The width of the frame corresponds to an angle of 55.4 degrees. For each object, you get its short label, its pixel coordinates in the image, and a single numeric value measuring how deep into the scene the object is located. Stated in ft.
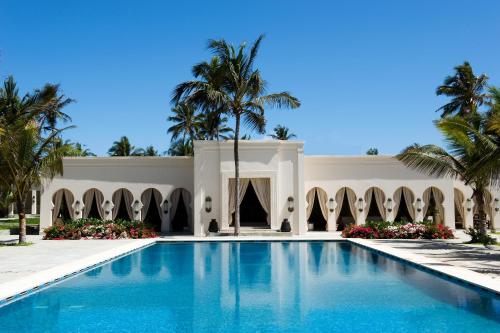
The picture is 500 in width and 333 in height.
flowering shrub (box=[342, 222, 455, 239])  62.95
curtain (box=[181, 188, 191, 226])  78.48
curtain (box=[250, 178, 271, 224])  71.61
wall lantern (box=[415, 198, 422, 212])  76.38
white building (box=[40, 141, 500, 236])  70.54
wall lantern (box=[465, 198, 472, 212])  78.64
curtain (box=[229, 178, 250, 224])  71.77
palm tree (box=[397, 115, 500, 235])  44.83
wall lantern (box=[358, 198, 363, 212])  76.59
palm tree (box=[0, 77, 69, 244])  54.24
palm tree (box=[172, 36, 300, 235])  65.77
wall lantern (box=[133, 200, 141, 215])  75.31
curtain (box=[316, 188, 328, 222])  78.07
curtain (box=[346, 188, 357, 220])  78.43
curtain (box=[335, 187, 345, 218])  78.69
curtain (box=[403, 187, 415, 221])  78.18
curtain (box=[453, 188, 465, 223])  80.58
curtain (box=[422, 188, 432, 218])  78.79
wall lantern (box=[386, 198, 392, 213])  76.18
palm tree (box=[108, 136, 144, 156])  164.55
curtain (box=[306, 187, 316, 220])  77.97
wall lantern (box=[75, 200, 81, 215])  75.19
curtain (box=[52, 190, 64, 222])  78.74
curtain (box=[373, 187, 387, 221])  77.56
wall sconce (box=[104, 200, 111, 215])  76.02
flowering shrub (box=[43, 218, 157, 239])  65.51
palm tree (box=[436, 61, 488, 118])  92.22
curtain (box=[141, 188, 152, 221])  77.82
